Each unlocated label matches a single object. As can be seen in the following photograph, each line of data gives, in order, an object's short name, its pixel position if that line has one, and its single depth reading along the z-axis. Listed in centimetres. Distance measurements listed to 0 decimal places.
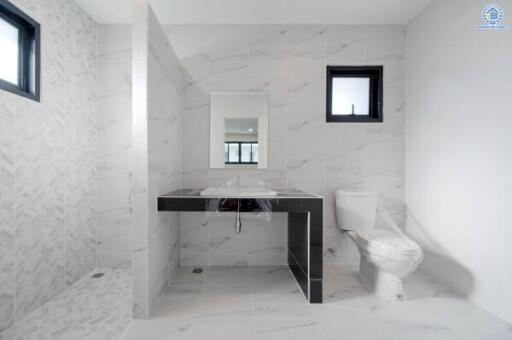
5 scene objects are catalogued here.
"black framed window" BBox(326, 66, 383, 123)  278
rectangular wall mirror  271
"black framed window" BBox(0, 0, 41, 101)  181
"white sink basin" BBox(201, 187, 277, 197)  210
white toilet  194
